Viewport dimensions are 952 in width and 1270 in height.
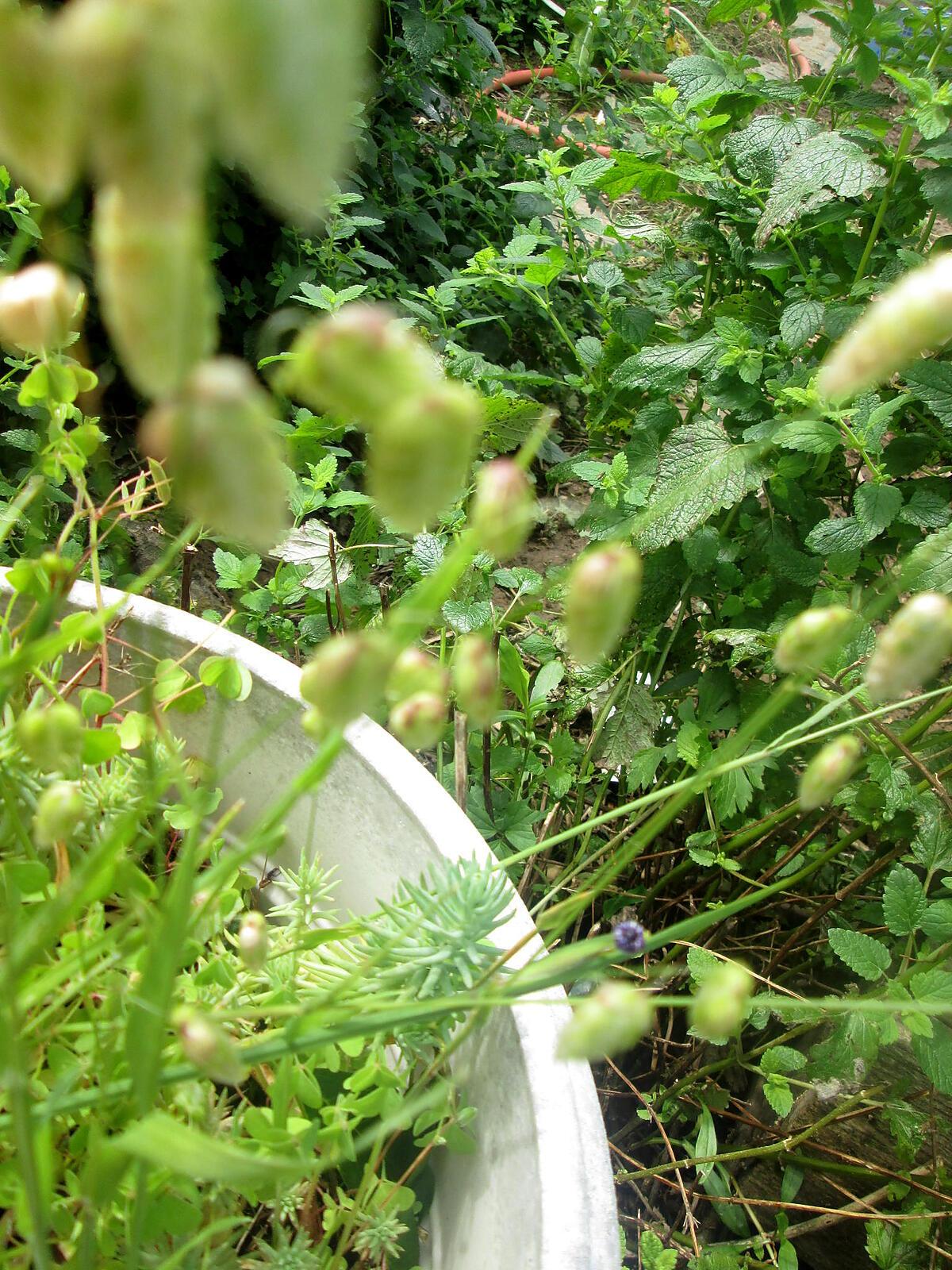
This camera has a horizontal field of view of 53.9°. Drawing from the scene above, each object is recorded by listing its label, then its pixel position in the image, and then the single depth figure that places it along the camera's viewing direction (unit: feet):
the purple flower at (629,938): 0.95
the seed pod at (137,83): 0.36
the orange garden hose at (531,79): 5.58
